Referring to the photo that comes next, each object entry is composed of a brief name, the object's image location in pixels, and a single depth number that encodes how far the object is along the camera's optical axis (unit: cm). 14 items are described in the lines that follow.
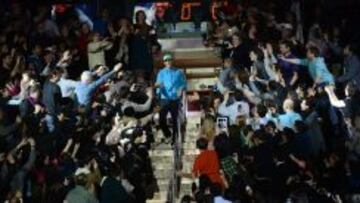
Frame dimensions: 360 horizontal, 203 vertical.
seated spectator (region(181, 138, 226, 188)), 1781
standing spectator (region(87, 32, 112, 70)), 2288
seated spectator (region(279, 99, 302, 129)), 1981
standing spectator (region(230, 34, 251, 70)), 2280
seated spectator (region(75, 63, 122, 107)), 2091
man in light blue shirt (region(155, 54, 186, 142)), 2094
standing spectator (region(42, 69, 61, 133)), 2021
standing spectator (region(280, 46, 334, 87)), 2250
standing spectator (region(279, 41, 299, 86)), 2255
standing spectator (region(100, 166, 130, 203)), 1656
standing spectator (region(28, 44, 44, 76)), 2222
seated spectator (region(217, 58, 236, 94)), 2180
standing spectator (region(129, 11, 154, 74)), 2331
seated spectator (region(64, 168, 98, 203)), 1612
